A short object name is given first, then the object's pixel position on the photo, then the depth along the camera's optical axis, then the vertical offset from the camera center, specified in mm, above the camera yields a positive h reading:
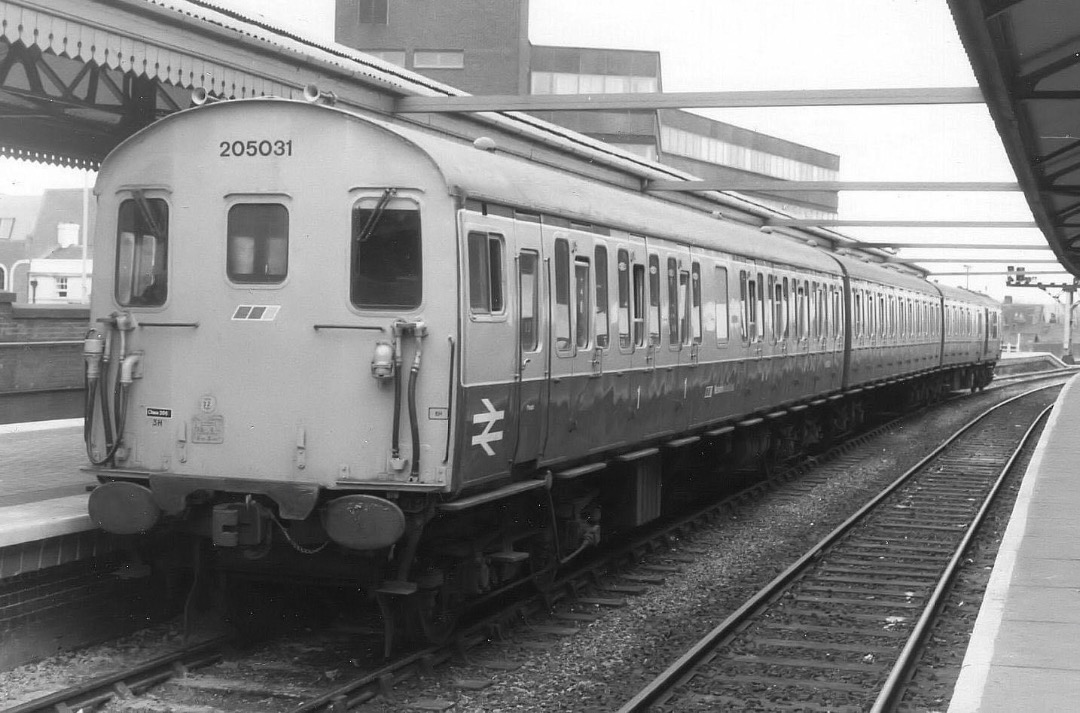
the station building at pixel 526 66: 56594 +12094
